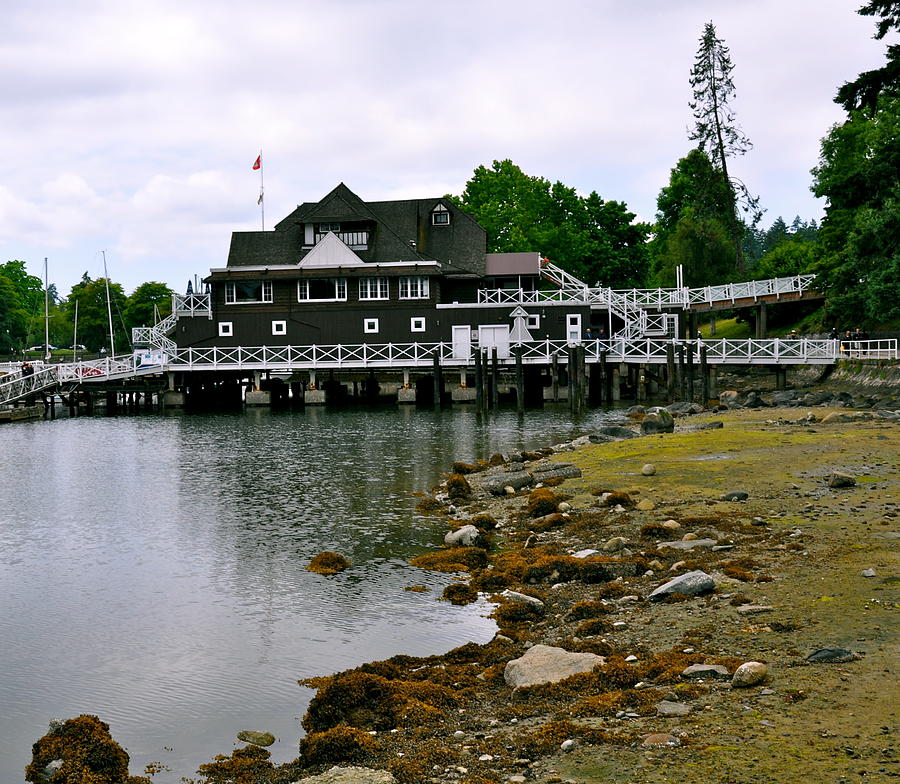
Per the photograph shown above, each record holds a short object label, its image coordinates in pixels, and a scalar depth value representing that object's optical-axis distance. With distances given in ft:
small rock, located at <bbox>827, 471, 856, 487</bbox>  63.67
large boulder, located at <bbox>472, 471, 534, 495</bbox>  83.57
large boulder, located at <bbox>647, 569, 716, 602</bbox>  45.09
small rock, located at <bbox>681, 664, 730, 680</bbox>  34.24
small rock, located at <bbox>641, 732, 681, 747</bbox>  29.25
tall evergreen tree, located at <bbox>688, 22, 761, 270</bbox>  274.77
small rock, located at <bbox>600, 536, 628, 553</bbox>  56.65
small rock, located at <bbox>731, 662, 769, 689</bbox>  32.73
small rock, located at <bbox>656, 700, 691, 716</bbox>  31.50
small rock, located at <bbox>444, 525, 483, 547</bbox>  65.00
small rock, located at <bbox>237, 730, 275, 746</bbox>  36.50
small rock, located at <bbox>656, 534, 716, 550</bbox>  53.93
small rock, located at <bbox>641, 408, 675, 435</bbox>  111.86
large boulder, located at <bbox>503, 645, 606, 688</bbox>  36.84
